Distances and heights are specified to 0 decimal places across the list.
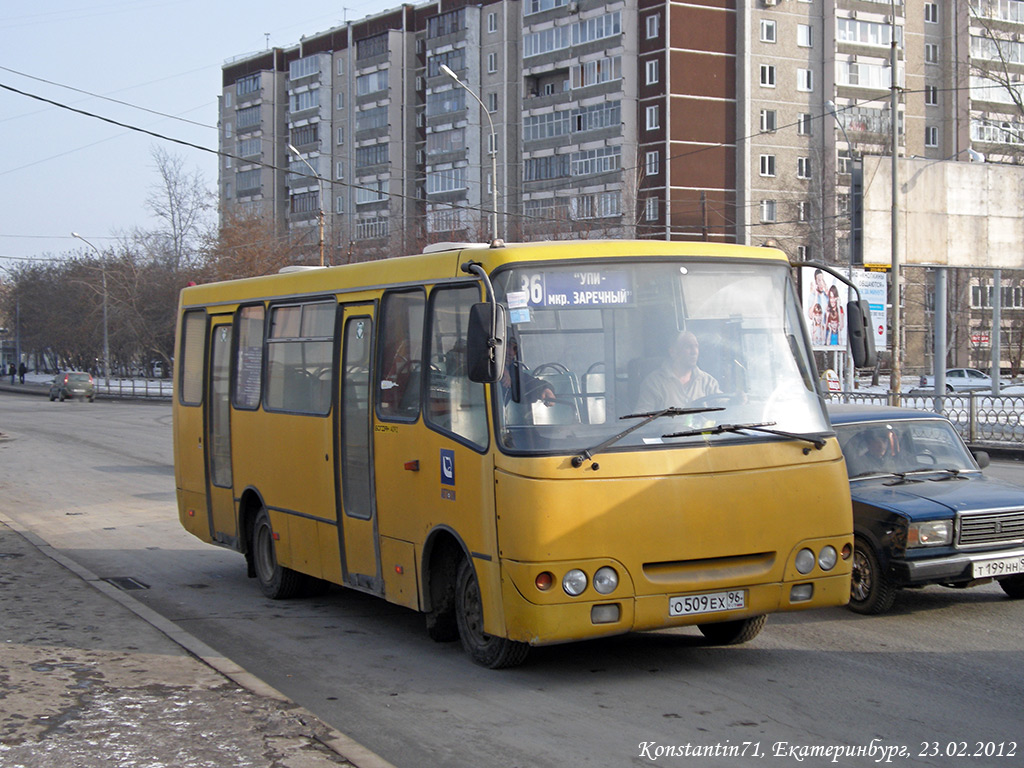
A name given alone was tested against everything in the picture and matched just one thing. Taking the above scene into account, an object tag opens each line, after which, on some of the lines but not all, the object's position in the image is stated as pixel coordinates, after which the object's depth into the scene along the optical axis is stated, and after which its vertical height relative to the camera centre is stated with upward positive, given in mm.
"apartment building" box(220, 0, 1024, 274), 72062 +16699
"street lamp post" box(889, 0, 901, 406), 28175 +3555
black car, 8188 -1081
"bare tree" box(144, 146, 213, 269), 66625 +8121
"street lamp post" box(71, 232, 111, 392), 66750 +740
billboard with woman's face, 34219 +1812
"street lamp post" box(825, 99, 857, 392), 31045 +3485
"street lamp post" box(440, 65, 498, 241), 28272 +4864
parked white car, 56028 -458
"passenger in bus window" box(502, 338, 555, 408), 6711 -81
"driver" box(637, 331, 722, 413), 6840 -58
